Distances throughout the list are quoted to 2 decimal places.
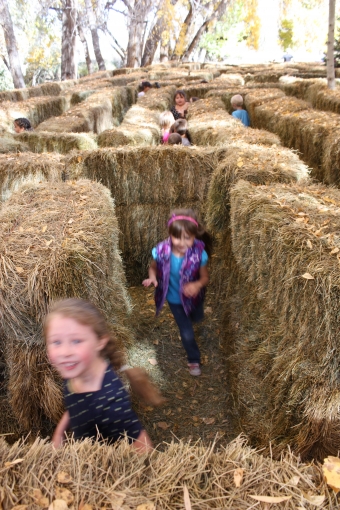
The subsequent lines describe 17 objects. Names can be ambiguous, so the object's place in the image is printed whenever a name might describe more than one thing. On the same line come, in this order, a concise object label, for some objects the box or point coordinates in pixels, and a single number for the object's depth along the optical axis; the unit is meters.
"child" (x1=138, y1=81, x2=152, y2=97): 14.73
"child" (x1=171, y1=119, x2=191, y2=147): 6.68
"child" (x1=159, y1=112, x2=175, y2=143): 7.05
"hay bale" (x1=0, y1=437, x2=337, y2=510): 1.25
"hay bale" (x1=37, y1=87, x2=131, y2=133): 8.33
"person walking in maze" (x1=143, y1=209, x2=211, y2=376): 3.29
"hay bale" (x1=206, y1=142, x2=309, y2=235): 4.07
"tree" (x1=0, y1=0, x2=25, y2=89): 19.01
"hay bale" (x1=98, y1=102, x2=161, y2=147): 6.48
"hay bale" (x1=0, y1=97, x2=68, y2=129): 10.49
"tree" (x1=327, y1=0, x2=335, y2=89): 7.65
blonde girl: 1.77
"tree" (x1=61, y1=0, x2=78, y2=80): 22.32
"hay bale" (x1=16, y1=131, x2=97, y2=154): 6.46
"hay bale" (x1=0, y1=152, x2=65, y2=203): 4.92
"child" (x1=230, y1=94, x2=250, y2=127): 8.98
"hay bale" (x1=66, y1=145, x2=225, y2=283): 5.07
